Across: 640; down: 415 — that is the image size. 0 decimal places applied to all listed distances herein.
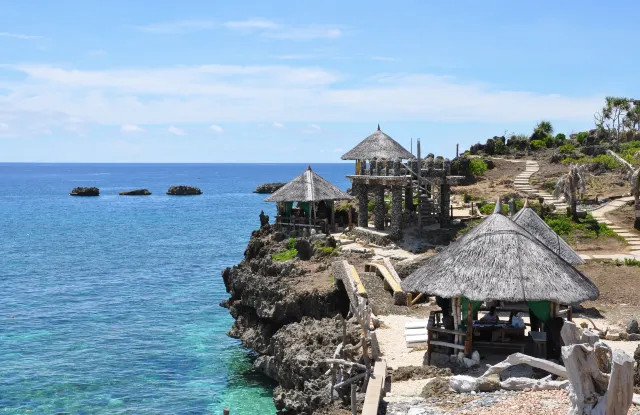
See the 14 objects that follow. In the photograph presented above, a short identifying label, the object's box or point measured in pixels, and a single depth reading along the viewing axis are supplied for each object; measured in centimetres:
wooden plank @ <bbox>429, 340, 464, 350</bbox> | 1892
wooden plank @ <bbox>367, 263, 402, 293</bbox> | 2701
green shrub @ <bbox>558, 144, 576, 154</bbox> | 6844
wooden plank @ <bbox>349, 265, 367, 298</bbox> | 2570
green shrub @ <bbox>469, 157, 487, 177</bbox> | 6319
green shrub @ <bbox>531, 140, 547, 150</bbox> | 7500
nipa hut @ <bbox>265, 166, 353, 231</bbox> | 4203
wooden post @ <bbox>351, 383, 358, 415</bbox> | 1630
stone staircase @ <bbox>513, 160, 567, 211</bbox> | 4725
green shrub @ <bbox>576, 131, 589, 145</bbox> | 7531
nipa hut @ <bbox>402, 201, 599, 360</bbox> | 1828
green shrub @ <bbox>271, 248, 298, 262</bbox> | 3725
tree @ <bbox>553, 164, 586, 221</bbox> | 4156
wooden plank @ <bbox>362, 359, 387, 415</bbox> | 1540
